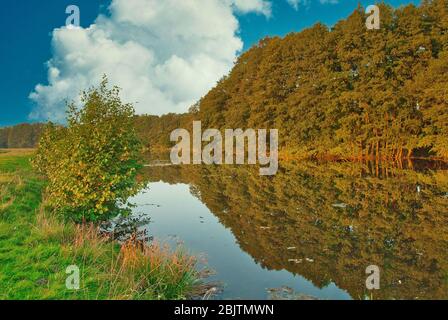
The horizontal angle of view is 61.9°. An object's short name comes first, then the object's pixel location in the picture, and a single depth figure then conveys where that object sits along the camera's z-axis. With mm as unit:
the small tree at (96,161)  11219
